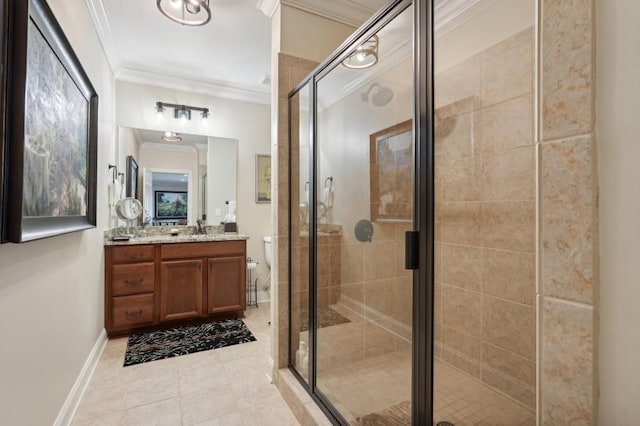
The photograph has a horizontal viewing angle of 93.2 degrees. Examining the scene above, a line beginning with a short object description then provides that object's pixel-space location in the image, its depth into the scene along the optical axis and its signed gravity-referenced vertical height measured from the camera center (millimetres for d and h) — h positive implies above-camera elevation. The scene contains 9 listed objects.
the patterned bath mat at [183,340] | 2406 -1111
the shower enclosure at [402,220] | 1521 -27
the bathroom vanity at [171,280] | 2689 -631
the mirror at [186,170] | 3344 +515
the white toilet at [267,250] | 3705 -437
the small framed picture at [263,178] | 3828 +462
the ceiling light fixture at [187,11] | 2051 +1448
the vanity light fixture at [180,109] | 3326 +1179
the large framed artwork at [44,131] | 1016 +351
